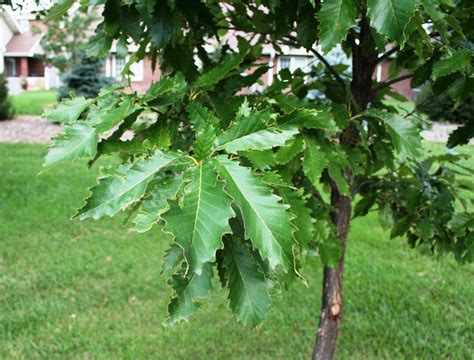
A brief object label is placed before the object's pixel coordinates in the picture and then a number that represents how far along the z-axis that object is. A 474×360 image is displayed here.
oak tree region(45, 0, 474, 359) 0.99
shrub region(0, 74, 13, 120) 18.54
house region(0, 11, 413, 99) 37.72
